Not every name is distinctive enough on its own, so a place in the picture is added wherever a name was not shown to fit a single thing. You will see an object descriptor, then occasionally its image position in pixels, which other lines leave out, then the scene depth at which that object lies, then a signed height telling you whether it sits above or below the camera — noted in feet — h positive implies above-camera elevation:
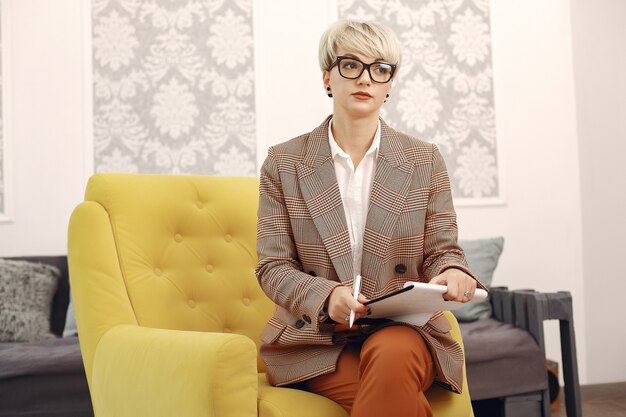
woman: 5.12 -0.02
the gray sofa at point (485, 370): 7.97 -1.64
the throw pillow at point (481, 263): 9.88 -0.59
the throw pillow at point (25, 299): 9.17 -0.82
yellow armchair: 4.74 -0.61
